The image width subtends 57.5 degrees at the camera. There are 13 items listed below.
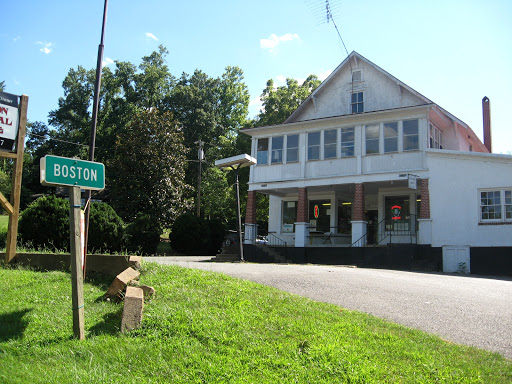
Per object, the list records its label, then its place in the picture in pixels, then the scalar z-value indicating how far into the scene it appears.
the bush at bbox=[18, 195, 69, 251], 14.82
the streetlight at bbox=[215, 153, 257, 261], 16.45
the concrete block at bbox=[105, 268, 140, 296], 6.96
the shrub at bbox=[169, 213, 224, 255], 24.59
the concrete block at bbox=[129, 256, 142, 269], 8.52
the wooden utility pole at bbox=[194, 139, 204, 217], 32.50
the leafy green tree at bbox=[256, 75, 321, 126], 34.09
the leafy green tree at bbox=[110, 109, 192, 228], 28.27
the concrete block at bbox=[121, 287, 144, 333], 5.66
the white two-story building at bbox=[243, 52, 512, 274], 18.58
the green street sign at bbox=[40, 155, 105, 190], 5.64
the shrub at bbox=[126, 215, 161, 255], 21.50
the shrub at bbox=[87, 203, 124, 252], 17.44
